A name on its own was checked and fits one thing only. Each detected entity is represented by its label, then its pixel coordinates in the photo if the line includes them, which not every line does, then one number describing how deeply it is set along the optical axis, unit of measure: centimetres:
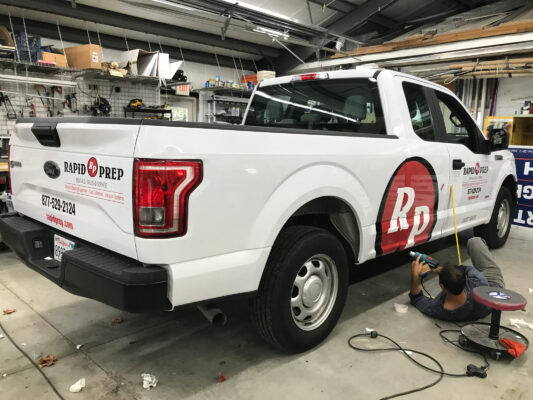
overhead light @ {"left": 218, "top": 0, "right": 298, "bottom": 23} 648
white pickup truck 166
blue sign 536
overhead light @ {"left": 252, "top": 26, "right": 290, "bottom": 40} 653
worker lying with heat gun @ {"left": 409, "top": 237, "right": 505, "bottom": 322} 269
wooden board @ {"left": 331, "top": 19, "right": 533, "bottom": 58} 609
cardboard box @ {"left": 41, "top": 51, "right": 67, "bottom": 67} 525
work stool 229
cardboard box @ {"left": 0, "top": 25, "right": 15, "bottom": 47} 492
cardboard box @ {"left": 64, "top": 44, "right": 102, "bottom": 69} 546
